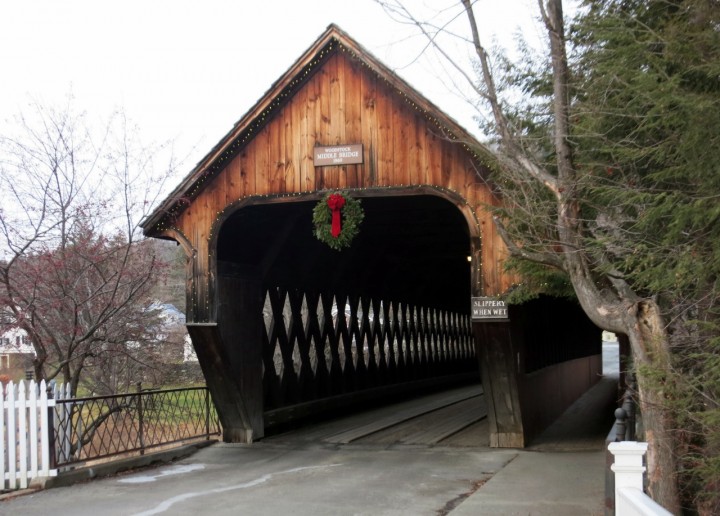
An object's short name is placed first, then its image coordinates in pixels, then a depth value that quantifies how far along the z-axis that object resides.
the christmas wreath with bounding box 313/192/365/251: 10.57
